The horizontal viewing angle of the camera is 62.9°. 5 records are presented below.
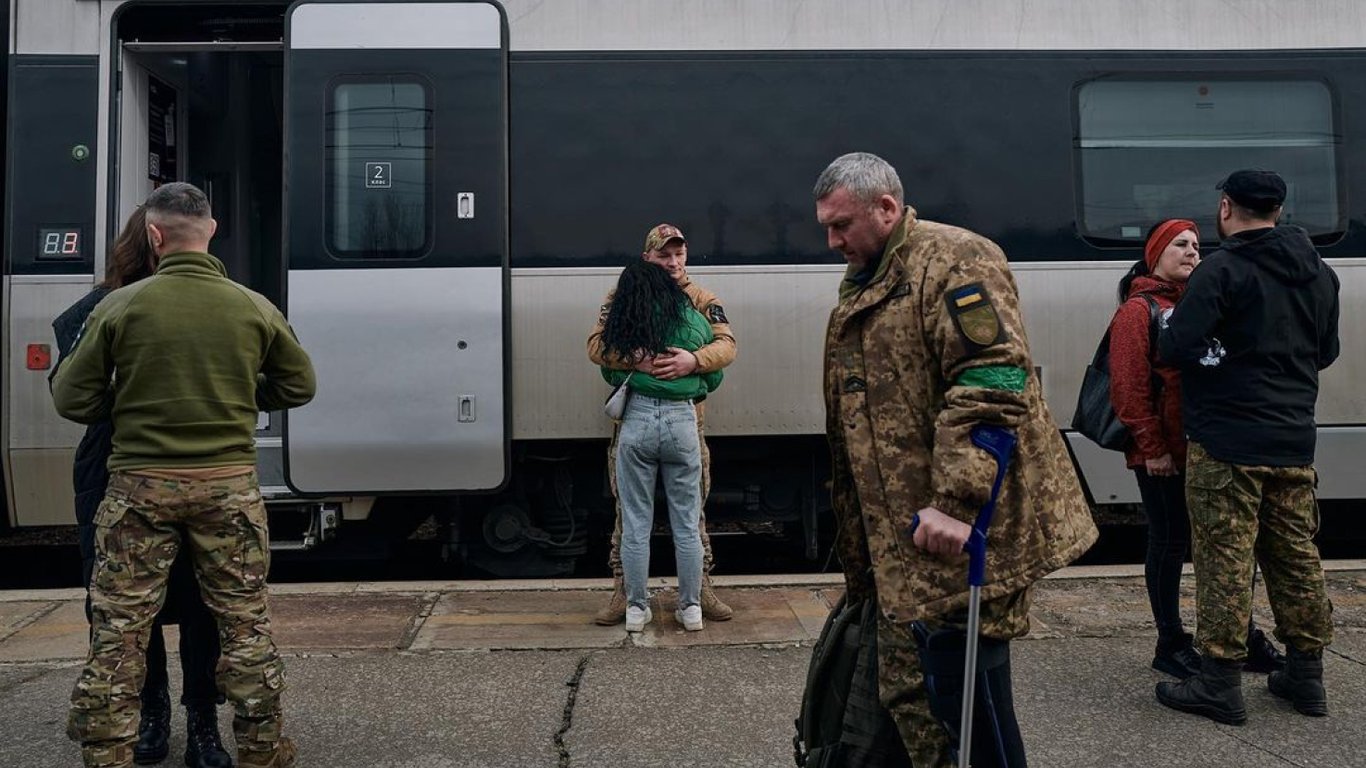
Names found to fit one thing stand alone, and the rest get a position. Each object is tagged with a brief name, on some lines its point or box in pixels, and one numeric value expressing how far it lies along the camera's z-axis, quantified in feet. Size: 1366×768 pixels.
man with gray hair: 8.02
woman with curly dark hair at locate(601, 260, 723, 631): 15.03
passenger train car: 18.13
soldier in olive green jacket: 10.11
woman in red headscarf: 13.57
